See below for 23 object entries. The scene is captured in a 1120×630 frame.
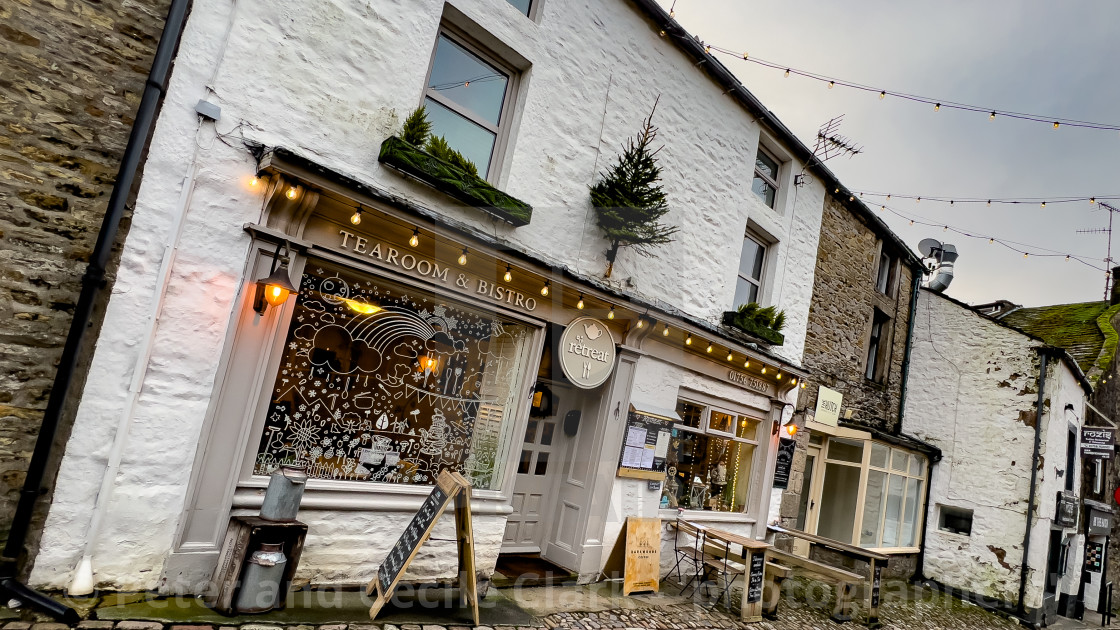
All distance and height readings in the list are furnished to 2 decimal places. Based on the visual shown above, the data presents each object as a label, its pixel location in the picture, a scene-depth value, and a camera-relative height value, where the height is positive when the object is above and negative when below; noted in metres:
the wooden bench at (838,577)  7.89 -1.38
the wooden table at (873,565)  8.09 -1.18
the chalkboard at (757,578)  7.14 -1.43
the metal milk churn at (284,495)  4.73 -1.02
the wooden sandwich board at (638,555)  7.18 -1.48
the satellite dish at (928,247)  14.26 +5.26
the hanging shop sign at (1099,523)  14.19 -0.15
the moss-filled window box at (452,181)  5.54 +1.91
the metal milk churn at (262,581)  4.47 -1.60
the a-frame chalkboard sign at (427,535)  4.88 -1.21
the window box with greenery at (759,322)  9.02 +1.82
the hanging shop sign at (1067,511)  12.28 +0.00
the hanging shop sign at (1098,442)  12.38 +1.44
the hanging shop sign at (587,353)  6.84 +0.69
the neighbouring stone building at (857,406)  11.16 +1.14
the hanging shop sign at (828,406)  10.98 +1.00
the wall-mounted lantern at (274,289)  4.67 +0.50
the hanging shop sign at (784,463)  9.87 -0.13
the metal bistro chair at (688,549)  8.15 -1.45
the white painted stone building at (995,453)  11.66 +0.88
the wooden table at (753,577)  7.07 -1.43
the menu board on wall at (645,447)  7.61 -0.23
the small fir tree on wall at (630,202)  7.27 +2.53
